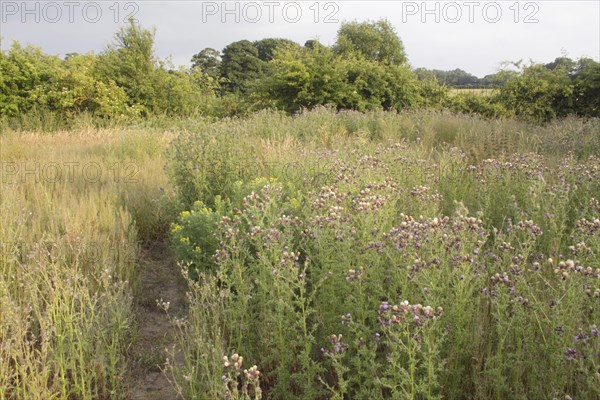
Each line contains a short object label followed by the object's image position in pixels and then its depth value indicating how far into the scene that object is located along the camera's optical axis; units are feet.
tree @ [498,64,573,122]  52.54
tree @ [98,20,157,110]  62.08
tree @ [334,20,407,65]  98.07
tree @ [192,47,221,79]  127.85
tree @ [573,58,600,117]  50.34
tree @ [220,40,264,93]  118.83
